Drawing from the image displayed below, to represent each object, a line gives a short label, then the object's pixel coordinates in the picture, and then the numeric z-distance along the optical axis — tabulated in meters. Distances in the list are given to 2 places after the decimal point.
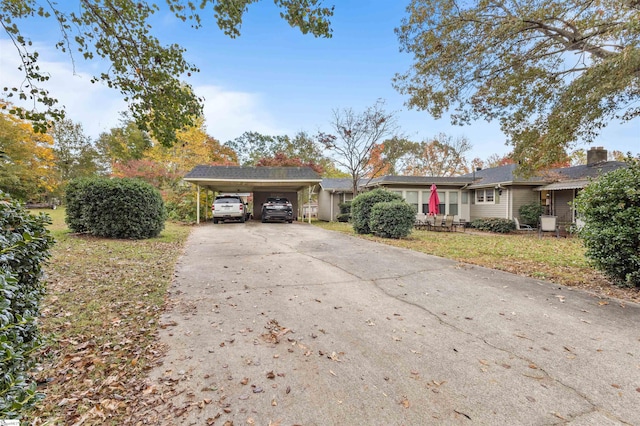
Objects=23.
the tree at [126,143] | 31.95
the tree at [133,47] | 4.34
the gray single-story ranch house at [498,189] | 16.36
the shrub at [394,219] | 11.14
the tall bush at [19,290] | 1.30
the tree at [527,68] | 7.23
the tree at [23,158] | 16.73
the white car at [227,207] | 16.90
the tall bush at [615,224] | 4.51
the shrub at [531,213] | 16.83
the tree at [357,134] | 18.56
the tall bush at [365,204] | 12.16
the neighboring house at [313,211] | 32.87
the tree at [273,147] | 37.79
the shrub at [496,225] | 16.50
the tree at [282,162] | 31.11
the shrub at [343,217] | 20.95
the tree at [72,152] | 31.03
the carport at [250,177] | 16.50
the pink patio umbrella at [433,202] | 15.15
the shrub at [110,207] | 8.88
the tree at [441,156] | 32.81
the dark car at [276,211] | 17.62
